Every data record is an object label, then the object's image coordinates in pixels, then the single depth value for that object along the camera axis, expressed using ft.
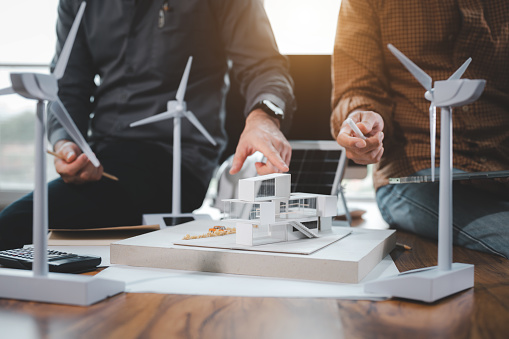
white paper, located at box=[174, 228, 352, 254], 2.53
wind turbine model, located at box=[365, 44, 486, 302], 2.10
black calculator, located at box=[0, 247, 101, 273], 2.50
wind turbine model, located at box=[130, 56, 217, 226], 4.14
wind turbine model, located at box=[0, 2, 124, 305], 2.07
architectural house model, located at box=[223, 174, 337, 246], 2.62
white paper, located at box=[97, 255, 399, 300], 2.21
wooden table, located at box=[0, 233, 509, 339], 1.75
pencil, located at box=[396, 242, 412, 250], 3.45
